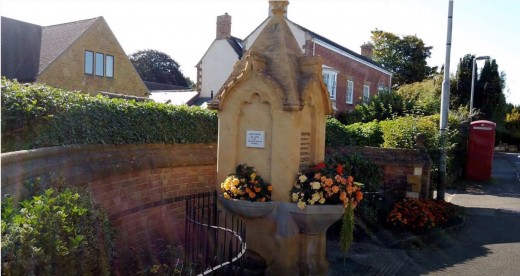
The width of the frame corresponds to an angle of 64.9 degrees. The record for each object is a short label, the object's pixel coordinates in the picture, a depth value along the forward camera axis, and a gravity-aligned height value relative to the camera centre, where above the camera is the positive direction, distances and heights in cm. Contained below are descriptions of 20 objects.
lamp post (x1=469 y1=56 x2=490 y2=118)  2280 +356
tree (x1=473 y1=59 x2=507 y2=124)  2862 +321
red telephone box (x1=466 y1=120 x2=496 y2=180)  1714 -49
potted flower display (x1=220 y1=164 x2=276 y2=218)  553 -94
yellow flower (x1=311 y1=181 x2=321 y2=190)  543 -73
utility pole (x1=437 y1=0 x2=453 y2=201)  1118 +90
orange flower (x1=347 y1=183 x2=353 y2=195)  560 -78
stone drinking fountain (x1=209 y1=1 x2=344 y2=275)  557 -12
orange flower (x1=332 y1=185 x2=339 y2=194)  545 -77
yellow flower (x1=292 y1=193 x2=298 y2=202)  547 -90
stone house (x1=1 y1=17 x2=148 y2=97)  2348 +381
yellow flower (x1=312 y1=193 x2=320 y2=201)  540 -88
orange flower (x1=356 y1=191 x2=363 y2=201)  580 -90
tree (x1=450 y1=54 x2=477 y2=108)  2730 +350
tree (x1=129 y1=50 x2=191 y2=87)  5134 +730
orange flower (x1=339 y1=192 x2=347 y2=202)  547 -86
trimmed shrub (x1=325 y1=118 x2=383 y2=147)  1206 -6
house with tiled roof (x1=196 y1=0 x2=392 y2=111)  2427 +442
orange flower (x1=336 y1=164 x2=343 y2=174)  582 -54
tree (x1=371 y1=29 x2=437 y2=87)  4772 +911
